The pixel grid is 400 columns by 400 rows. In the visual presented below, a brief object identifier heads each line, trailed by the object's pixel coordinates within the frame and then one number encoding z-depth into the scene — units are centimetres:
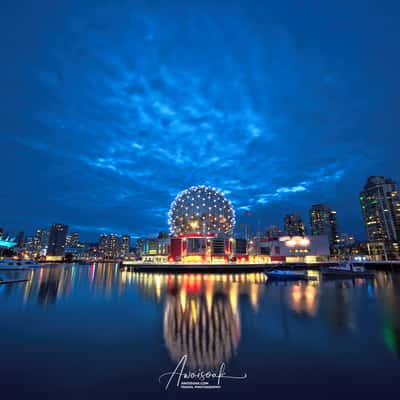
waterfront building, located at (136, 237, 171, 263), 9625
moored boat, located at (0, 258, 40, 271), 7079
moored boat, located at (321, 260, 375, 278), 5170
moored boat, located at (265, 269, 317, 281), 4404
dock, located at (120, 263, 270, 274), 6506
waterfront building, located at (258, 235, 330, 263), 8706
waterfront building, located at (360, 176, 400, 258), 13675
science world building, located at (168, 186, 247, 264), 7762
